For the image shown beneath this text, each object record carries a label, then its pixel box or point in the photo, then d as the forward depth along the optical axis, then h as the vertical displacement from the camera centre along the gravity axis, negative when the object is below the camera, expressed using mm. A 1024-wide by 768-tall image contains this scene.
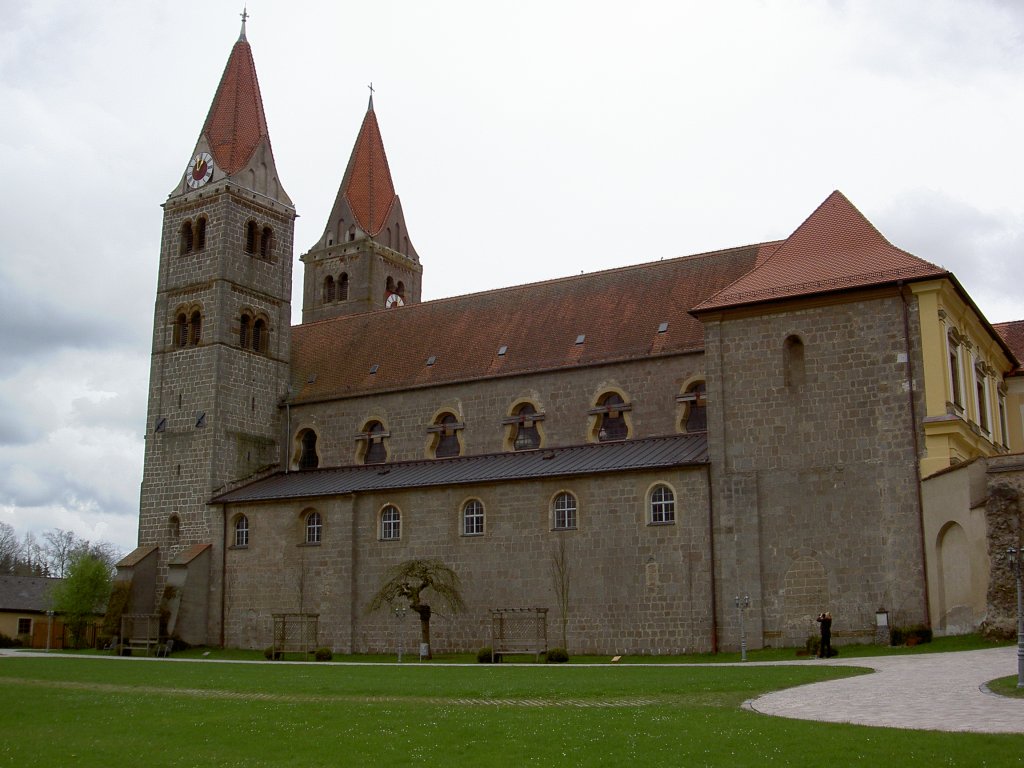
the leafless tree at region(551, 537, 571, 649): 40156 +1140
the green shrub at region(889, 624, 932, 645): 33562 -726
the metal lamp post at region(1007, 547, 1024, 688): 19516 -197
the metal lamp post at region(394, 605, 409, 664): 40391 -130
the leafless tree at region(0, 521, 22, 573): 115750 +5682
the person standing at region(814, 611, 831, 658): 31938 -711
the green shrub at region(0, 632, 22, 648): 65875 -1891
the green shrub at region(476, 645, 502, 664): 37781 -1476
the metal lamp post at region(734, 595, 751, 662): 33688 +40
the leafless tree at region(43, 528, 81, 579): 120369 +5203
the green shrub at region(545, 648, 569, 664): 36938 -1469
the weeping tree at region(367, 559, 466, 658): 41656 +758
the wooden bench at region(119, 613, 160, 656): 47219 -977
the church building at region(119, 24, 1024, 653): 36688 +6493
